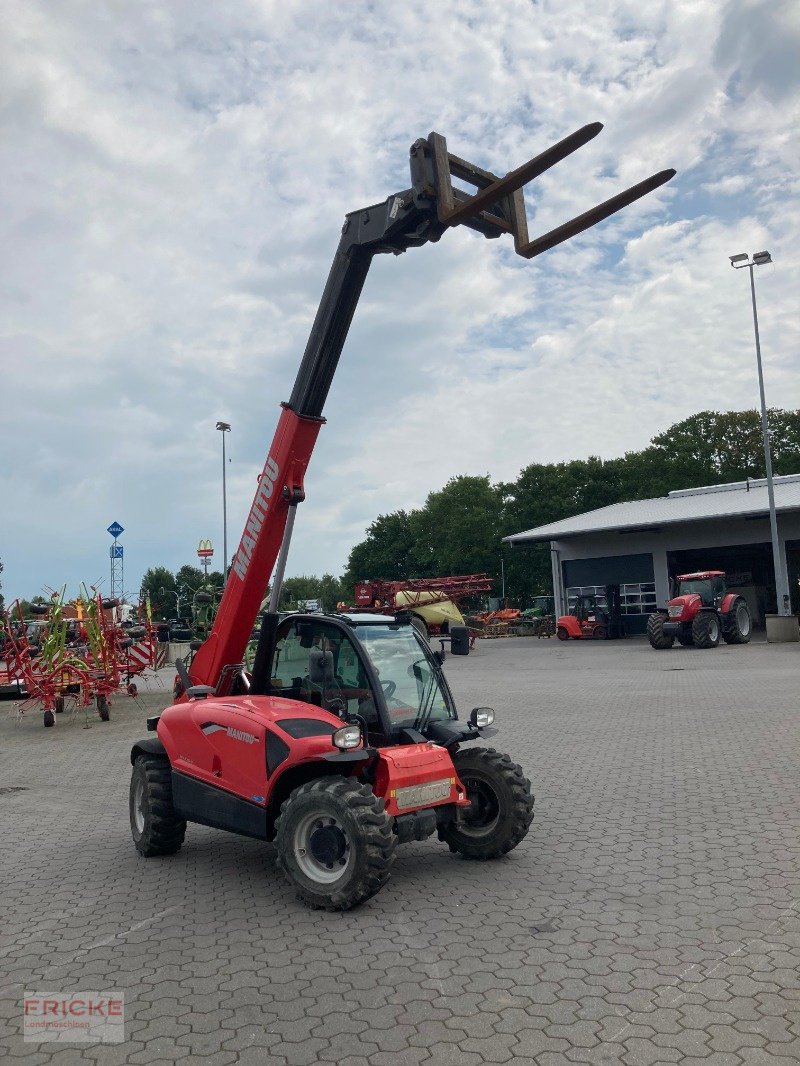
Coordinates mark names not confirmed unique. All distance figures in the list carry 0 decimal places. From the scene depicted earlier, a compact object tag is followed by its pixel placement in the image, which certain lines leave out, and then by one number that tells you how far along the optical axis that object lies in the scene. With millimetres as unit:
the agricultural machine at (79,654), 16297
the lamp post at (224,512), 42875
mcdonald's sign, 39969
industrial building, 35562
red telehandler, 5566
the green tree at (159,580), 89106
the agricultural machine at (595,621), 36406
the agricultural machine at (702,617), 28000
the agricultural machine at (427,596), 33062
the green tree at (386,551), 84938
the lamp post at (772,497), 29781
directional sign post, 33094
